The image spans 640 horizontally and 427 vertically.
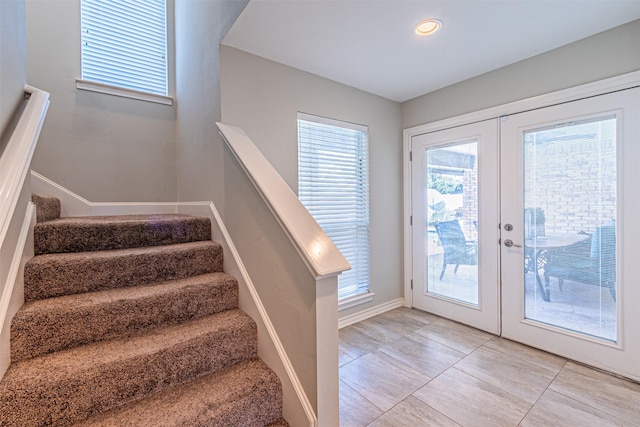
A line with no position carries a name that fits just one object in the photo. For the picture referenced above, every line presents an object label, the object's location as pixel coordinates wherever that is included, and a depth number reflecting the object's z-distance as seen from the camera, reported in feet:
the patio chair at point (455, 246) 9.11
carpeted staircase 3.56
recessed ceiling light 6.04
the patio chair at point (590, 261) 6.59
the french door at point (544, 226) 6.41
